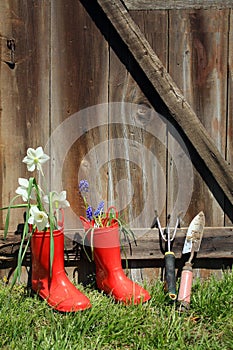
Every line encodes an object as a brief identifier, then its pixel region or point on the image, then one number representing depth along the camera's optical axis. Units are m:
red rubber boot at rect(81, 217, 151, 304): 5.22
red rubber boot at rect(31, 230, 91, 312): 4.98
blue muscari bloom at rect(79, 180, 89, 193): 5.42
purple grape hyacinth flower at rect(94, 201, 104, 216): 5.43
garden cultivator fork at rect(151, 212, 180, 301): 5.27
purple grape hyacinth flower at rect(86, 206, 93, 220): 5.42
